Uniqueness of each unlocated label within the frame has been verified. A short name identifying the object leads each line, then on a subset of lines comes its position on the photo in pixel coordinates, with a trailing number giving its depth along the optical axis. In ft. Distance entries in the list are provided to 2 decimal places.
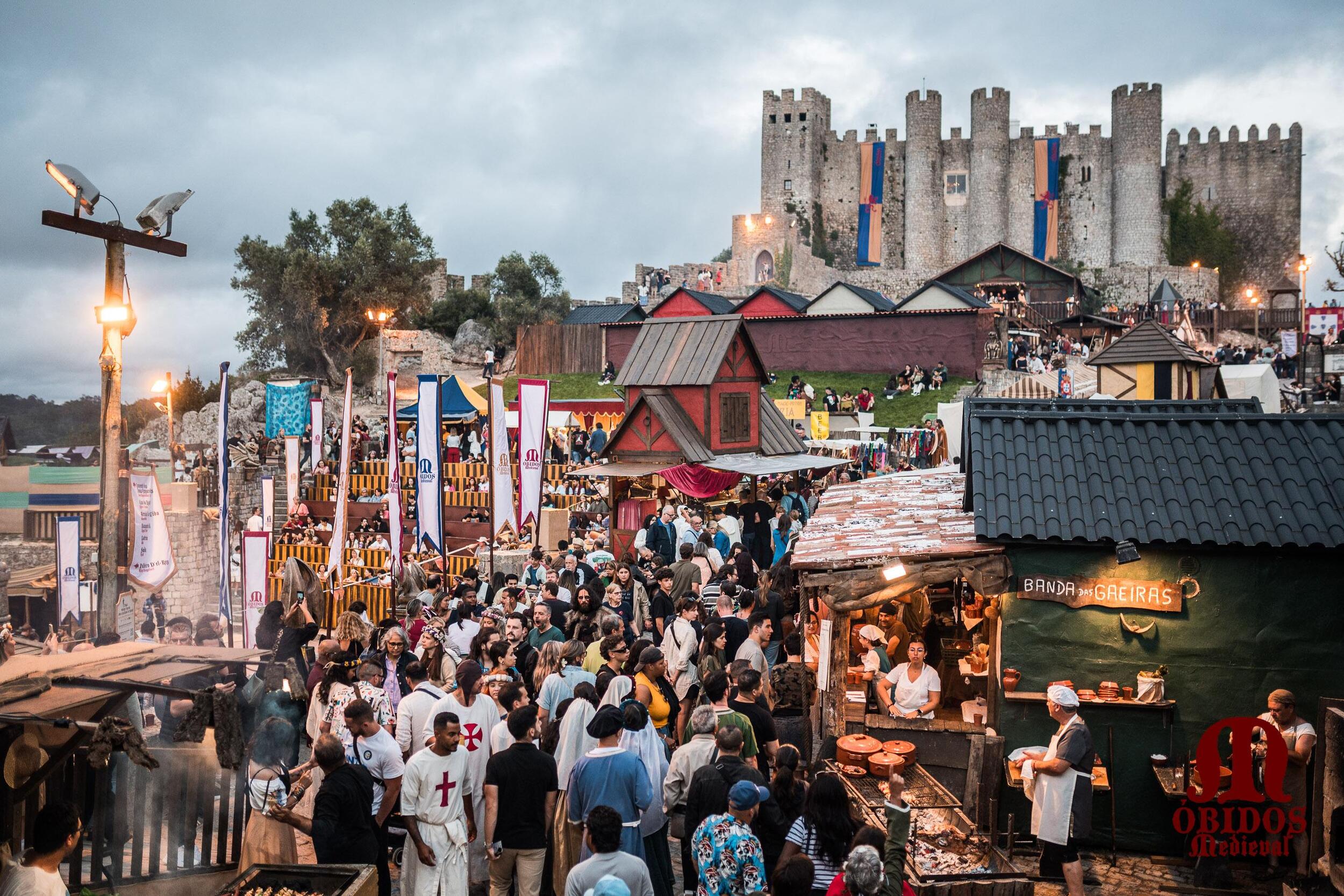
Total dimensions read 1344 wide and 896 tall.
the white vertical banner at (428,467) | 49.16
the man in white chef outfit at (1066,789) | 22.61
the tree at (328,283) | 151.23
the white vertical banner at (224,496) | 42.09
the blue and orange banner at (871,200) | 217.97
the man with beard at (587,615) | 30.71
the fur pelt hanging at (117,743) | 16.20
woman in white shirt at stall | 30.17
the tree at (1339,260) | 118.21
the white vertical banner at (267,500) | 53.93
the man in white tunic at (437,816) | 19.92
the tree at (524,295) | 176.14
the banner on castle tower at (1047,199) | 204.13
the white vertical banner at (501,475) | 50.67
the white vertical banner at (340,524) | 49.49
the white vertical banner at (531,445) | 53.06
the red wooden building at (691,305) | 144.25
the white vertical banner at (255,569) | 42.55
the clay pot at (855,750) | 26.94
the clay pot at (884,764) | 26.35
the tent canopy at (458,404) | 91.50
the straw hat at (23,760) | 16.79
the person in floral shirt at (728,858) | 16.96
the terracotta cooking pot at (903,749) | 27.37
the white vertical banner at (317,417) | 64.69
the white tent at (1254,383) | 76.23
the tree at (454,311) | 172.76
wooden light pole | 31.35
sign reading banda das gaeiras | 25.68
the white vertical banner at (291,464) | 63.93
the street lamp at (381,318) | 132.87
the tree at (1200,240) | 203.00
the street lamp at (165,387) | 96.16
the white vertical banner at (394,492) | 49.21
